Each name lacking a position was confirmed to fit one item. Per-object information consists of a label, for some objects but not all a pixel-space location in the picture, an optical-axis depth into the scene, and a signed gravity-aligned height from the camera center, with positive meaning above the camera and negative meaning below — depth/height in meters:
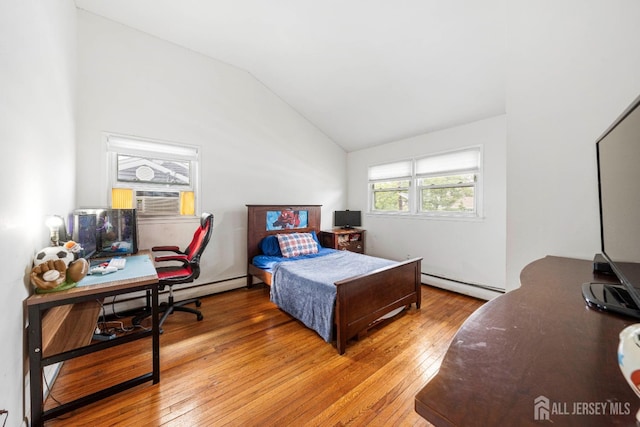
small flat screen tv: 4.96 -0.10
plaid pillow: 3.66 -0.47
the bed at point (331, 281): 2.22 -0.72
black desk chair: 2.61 -0.61
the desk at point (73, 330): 1.39 -0.81
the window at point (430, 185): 3.56 +0.47
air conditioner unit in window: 3.06 +0.16
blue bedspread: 2.29 -0.73
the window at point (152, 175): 2.89 +0.50
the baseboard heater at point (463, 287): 3.27 -1.05
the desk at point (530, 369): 0.45 -0.36
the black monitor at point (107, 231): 2.33 -0.17
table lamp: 1.73 -0.08
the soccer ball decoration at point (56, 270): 1.42 -0.33
